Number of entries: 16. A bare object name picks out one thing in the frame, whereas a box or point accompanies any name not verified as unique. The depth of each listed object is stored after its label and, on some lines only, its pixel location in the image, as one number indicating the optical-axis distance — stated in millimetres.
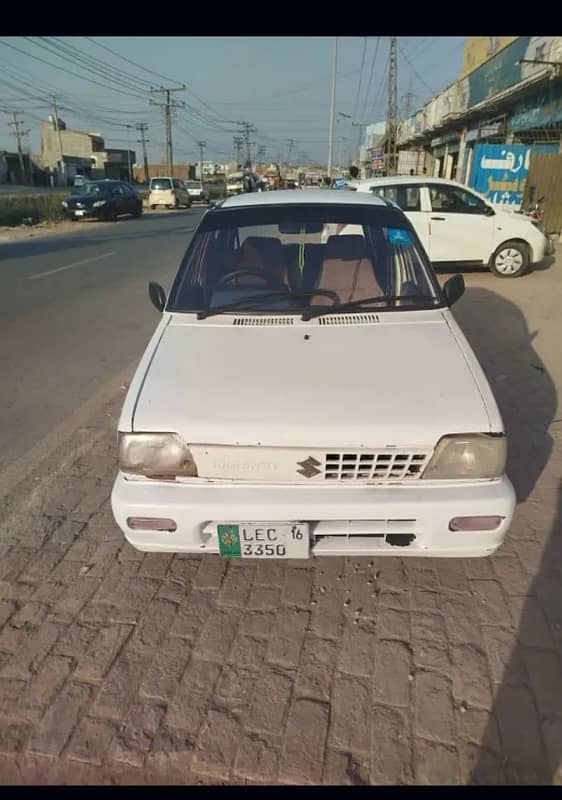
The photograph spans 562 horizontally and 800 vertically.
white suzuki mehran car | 1919
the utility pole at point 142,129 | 83688
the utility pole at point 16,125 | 75562
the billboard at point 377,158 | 40616
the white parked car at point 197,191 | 42875
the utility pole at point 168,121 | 47438
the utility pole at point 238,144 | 89438
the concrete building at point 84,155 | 70312
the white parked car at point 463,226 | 8914
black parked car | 21688
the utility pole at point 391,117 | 37094
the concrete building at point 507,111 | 12445
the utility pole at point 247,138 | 88062
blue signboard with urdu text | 13922
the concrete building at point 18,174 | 60906
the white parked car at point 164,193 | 32188
